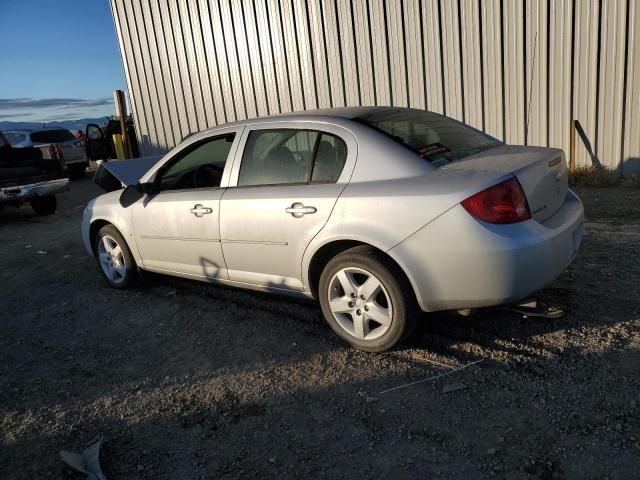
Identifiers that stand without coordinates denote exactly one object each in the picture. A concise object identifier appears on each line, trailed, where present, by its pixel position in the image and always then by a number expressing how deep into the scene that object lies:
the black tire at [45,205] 10.64
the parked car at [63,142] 16.61
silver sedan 2.96
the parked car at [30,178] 9.59
